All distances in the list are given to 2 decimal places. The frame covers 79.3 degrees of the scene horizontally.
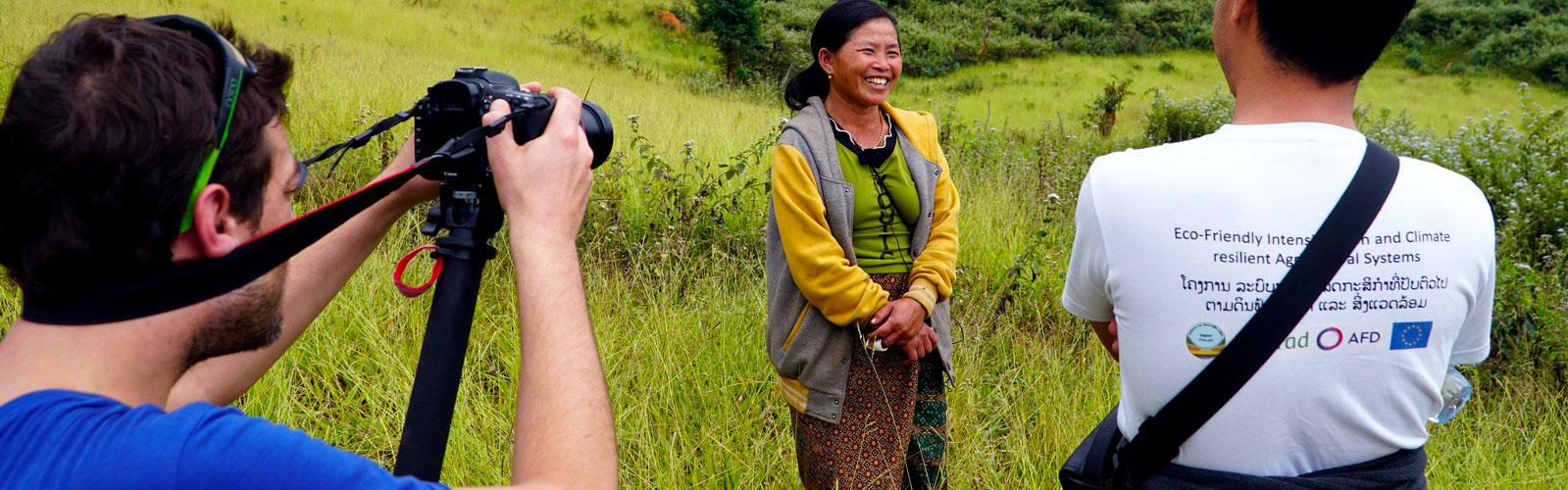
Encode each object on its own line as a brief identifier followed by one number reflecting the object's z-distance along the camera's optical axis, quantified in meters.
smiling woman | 2.32
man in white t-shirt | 1.21
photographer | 0.82
